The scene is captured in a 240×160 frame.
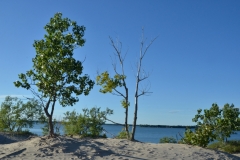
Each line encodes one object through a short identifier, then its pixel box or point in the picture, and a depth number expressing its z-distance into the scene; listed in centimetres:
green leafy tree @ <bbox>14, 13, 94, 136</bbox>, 1036
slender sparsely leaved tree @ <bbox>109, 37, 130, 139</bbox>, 1216
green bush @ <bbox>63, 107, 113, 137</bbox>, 1647
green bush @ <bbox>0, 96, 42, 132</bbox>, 1939
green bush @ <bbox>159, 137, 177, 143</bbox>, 1395
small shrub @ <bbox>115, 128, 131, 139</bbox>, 1258
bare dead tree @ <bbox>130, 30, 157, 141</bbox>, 1166
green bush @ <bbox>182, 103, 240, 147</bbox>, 1130
